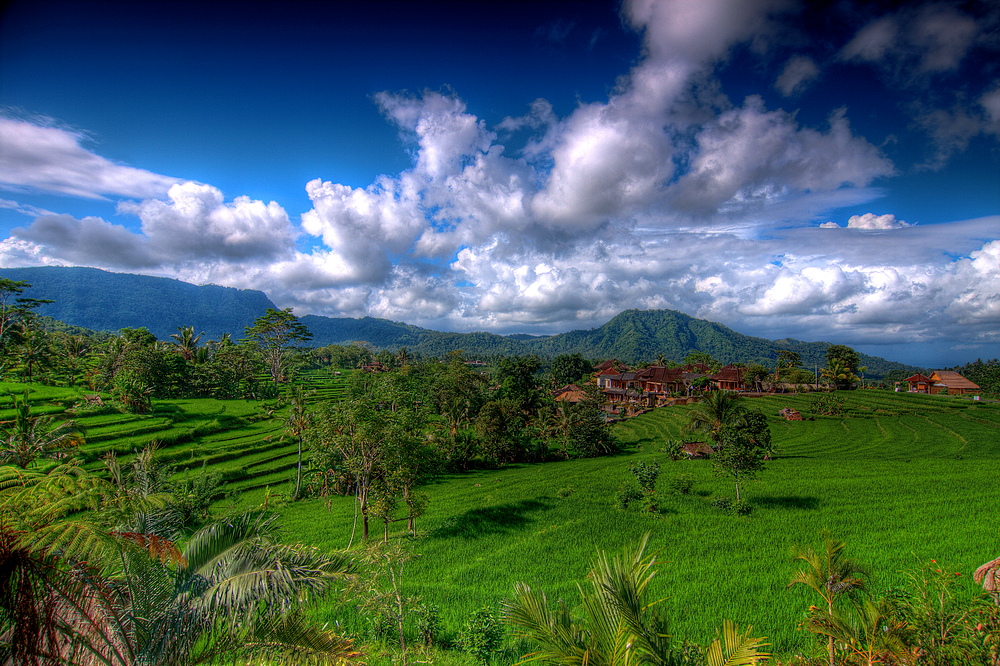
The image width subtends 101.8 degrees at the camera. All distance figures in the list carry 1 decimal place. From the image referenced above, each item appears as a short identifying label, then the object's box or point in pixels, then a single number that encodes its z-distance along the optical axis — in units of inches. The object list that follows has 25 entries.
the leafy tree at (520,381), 2114.9
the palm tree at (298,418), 1166.3
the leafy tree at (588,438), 1588.3
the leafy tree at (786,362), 2805.1
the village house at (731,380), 2603.3
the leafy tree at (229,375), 2076.8
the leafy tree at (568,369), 3415.4
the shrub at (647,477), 882.1
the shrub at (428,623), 377.1
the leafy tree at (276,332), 2279.9
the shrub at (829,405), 1774.1
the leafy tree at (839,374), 2320.4
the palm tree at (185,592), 169.0
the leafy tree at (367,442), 709.9
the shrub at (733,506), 754.2
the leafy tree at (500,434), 1535.4
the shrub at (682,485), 890.7
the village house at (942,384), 2246.6
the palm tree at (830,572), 237.9
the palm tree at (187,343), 2292.8
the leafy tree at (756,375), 2561.5
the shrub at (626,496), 838.6
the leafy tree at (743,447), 821.9
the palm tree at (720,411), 1075.9
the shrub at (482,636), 347.6
